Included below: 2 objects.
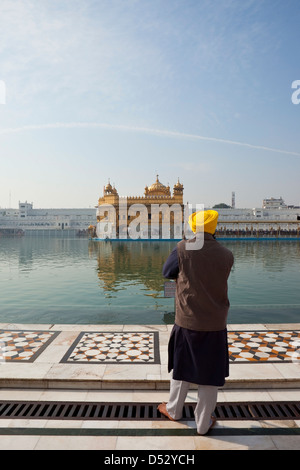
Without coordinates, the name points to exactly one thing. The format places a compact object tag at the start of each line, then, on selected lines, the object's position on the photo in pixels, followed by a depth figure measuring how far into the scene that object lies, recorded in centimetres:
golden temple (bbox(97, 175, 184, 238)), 4662
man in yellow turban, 236
